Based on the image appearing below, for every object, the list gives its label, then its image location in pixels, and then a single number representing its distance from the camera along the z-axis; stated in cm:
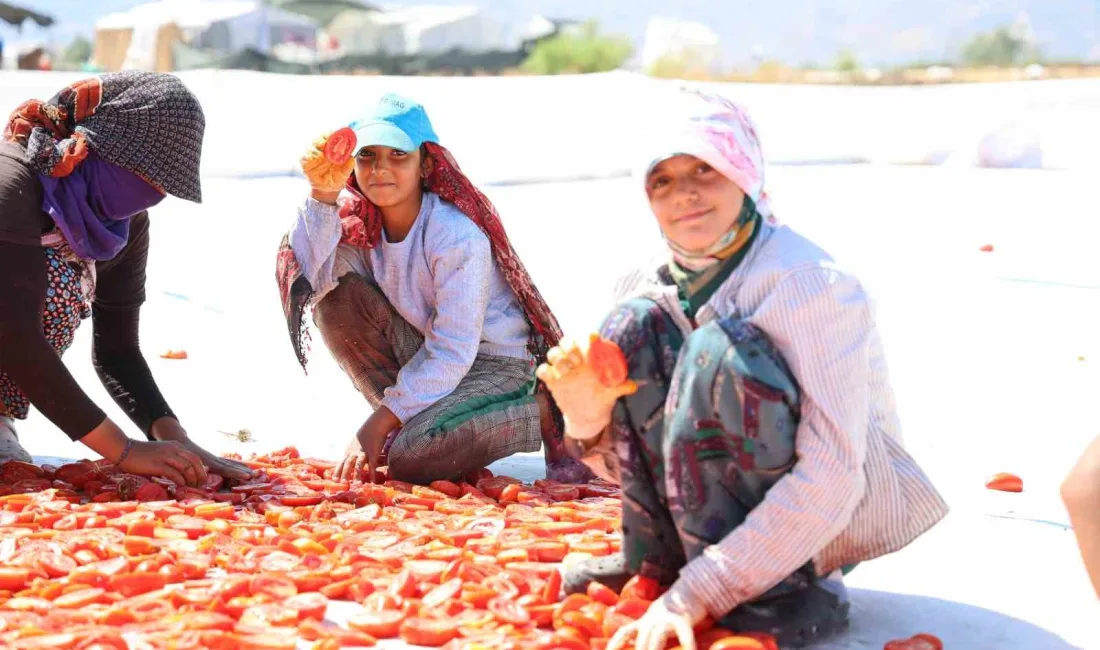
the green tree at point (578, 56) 3609
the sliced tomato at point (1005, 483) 346
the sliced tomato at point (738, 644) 213
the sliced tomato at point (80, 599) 250
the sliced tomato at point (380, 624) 239
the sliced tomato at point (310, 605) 245
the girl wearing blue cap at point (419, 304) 368
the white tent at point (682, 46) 2806
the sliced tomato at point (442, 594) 249
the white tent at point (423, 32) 4322
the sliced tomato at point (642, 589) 240
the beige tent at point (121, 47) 2705
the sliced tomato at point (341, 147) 355
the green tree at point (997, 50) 5597
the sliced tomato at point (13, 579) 262
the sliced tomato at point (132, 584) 260
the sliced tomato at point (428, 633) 235
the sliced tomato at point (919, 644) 230
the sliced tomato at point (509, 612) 241
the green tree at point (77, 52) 4794
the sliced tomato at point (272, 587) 254
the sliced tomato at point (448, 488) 353
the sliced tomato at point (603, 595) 243
